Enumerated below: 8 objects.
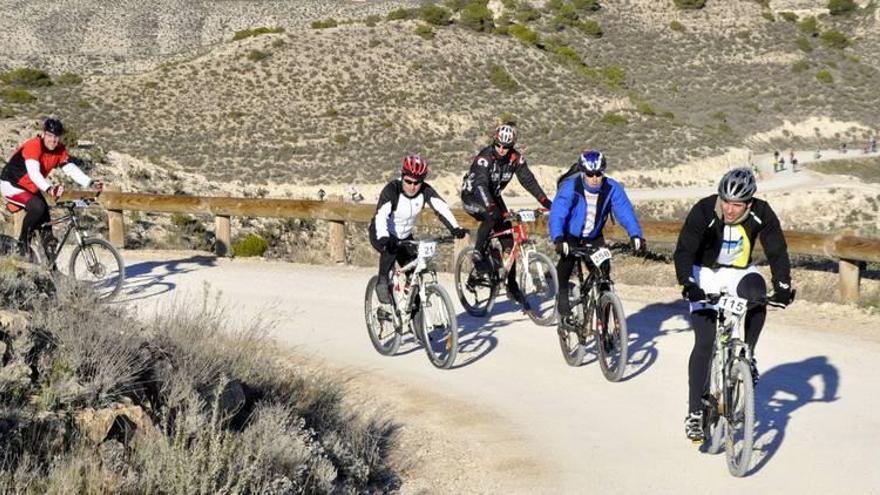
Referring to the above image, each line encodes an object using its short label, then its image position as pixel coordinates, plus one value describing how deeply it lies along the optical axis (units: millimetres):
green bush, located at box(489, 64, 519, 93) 64812
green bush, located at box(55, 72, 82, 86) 56812
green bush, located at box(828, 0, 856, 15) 102000
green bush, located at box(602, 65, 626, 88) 76756
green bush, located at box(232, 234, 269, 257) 21781
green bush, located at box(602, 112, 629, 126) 63106
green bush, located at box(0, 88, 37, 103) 50844
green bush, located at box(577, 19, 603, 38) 89188
